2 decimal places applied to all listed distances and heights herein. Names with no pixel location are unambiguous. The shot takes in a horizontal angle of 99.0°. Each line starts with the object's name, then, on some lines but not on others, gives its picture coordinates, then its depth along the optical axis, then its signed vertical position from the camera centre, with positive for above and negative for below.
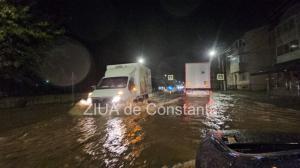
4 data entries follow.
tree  5.85 +2.76
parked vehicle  1.05 -0.66
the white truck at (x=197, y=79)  13.53 +0.65
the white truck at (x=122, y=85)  7.21 +0.08
